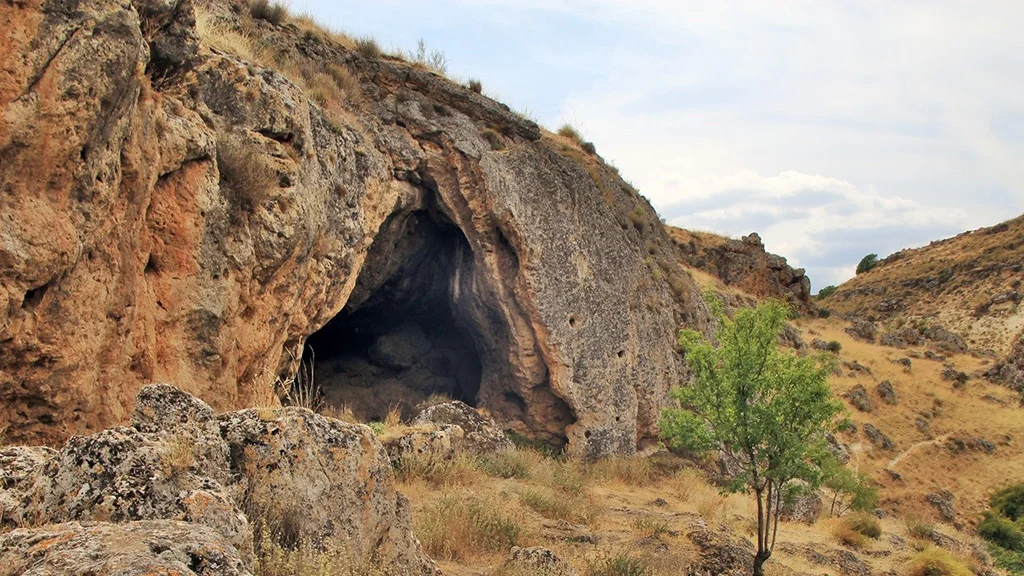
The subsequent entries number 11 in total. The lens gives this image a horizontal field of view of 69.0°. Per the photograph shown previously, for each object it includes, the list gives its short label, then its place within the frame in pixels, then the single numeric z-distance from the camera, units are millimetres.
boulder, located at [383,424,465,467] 9750
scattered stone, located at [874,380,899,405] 29658
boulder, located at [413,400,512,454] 12484
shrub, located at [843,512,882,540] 14695
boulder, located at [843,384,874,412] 28530
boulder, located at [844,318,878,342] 37875
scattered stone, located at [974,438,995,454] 27266
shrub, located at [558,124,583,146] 18734
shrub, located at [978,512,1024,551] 21406
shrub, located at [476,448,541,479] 11461
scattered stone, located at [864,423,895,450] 26266
